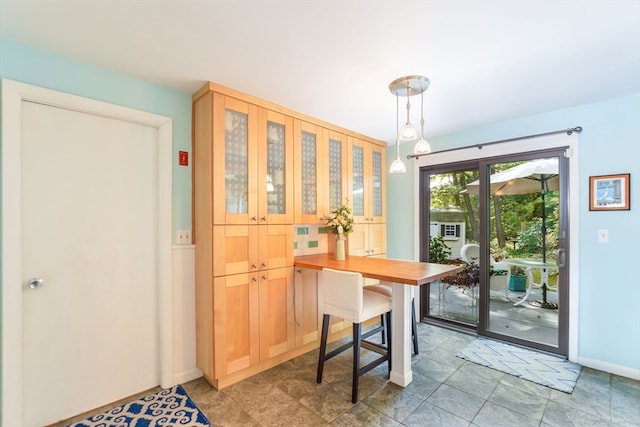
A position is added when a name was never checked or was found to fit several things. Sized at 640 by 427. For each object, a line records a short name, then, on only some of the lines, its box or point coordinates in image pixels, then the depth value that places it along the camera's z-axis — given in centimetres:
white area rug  241
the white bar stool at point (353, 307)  217
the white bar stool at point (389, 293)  265
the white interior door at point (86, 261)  189
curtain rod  270
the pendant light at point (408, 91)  203
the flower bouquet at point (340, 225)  302
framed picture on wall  249
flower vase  302
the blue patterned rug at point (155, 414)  191
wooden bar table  218
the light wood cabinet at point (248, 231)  230
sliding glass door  295
